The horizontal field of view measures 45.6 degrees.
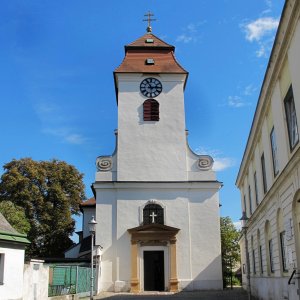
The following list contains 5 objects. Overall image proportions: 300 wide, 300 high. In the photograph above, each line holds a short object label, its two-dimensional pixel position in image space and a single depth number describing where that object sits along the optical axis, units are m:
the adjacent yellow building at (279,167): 10.85
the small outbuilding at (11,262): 13.35
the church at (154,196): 23.46
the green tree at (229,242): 43.12
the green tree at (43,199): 34.25
